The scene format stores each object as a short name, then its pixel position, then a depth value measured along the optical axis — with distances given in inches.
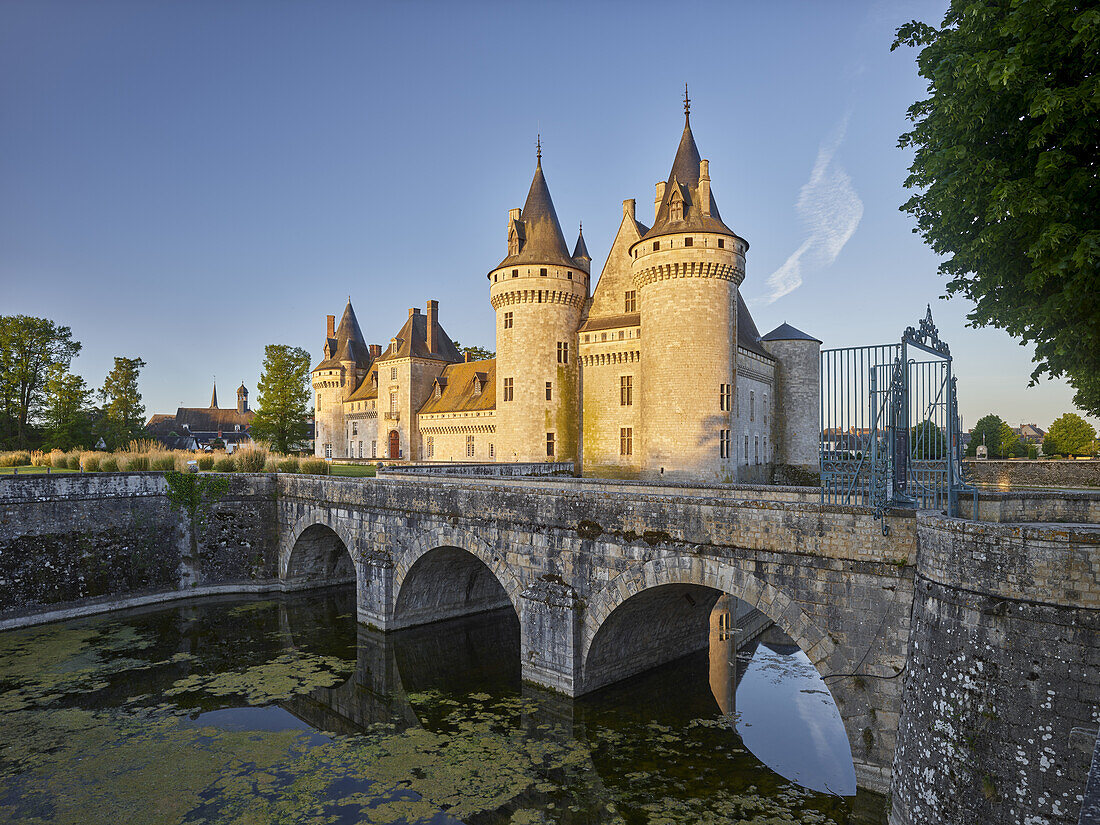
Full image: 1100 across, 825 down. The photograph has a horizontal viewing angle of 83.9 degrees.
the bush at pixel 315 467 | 925.8
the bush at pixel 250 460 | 916.6
